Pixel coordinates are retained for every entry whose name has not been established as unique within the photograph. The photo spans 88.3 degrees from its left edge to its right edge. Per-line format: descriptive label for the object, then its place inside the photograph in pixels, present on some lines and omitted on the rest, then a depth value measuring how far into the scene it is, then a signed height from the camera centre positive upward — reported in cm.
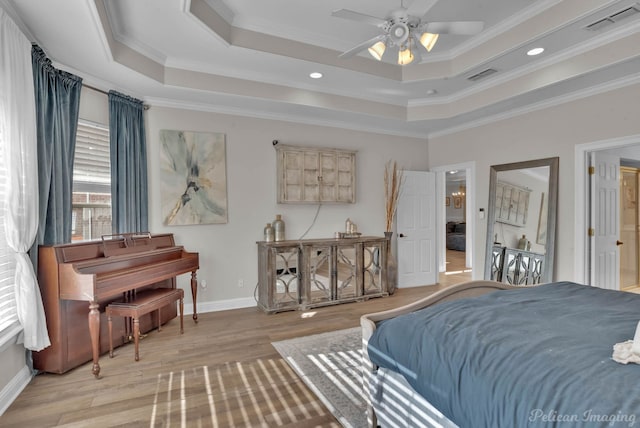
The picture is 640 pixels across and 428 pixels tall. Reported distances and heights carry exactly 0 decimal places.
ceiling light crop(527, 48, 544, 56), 327 +156
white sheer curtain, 227 +30
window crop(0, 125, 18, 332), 233 -47
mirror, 409 -20
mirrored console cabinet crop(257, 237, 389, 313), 418 -87
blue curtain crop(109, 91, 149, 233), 354 +50
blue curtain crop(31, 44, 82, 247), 268 +59
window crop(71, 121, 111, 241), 329 +27
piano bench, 280 -85
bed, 104 -59
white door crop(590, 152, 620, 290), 383 -18
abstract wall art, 400 +40
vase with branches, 503 +4
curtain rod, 334 +126
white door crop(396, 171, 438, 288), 553 -38
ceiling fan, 227 +127
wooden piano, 259 -64
